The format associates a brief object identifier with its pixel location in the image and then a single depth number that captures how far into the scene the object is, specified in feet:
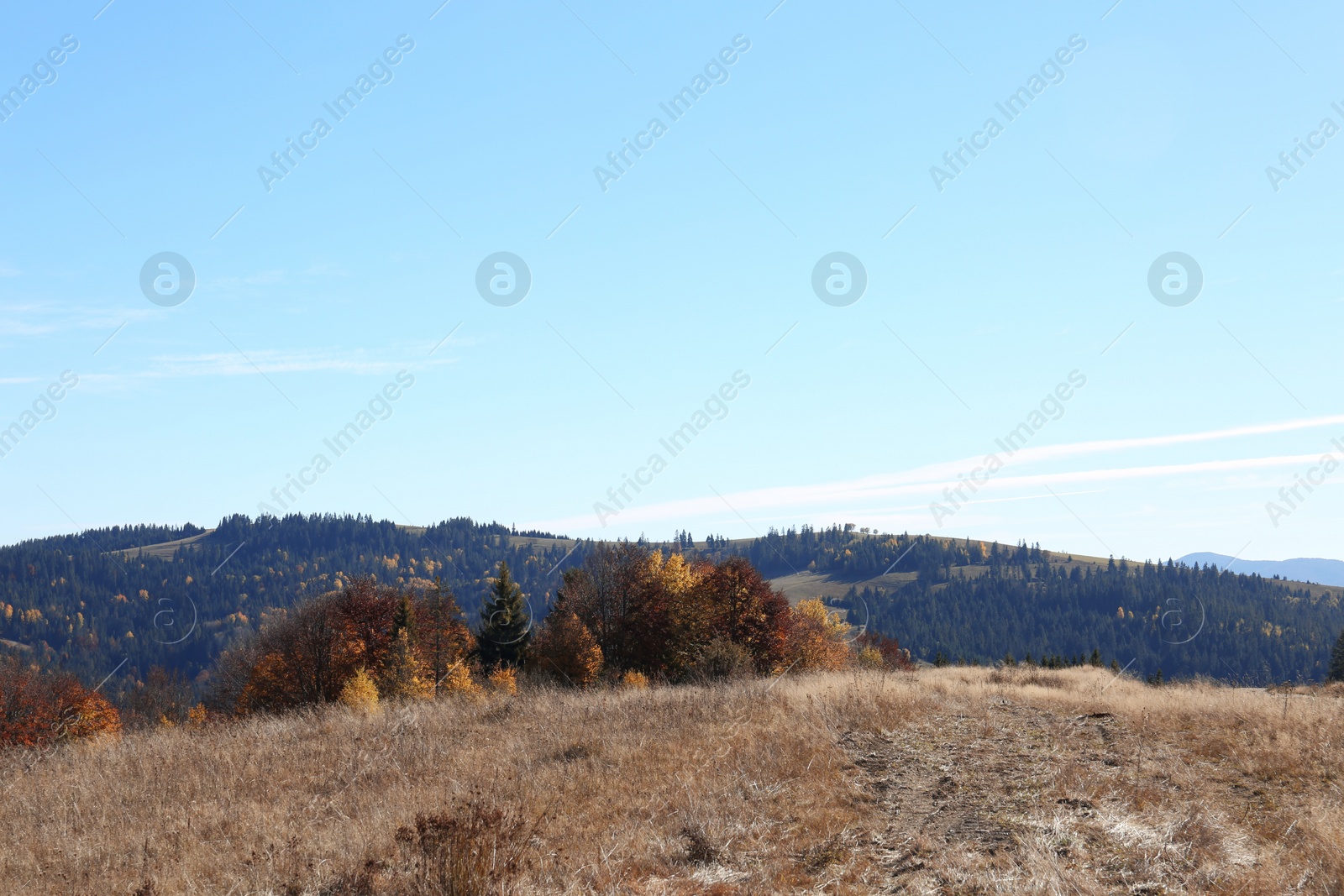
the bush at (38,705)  212.23
